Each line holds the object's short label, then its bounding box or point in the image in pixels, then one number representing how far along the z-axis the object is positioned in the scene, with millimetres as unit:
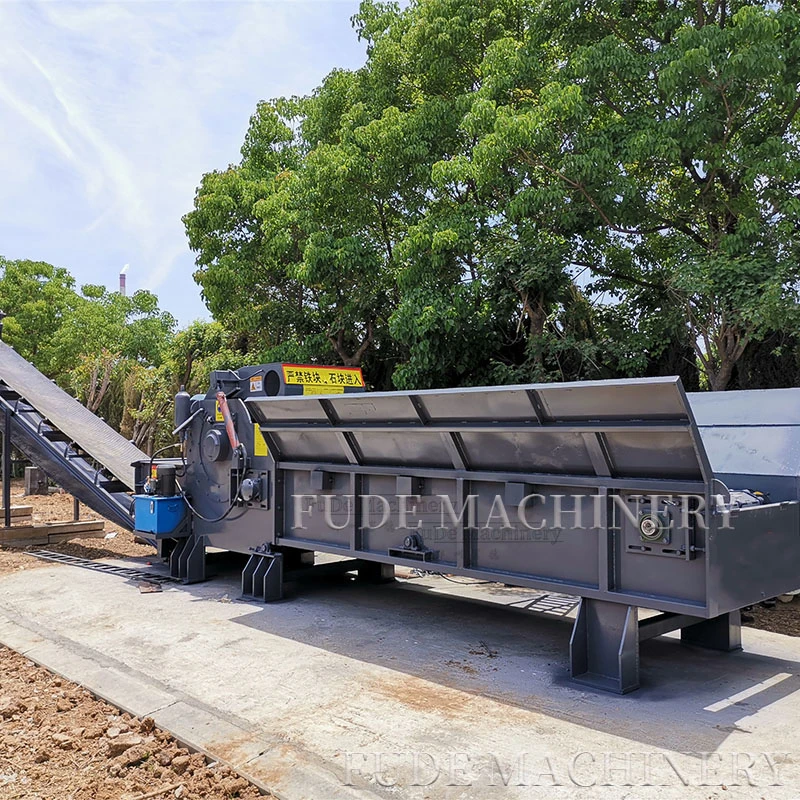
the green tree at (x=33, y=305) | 22375
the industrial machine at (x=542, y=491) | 3713
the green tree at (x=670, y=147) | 7895
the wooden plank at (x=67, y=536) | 8977
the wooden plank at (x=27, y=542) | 8716
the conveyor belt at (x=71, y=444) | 7984
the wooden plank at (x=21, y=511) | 10047
